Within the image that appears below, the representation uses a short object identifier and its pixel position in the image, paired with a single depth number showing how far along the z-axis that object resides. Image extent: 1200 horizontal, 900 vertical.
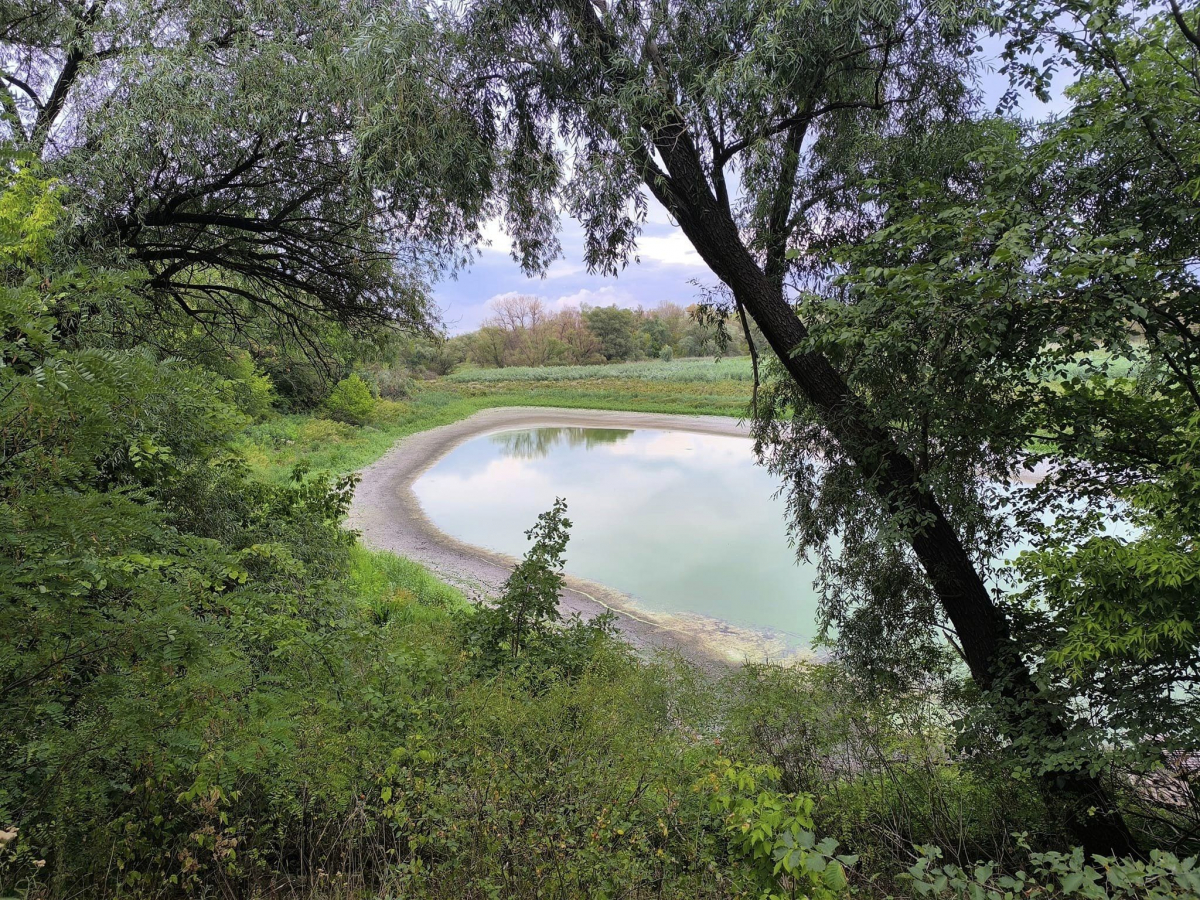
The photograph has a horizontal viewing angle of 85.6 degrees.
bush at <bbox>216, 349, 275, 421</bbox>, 12.03
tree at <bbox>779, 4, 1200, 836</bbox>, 2.96
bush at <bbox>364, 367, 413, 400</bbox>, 25.26
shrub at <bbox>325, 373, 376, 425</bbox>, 21.88
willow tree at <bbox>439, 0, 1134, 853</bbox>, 4.22
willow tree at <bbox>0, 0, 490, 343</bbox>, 4.76
